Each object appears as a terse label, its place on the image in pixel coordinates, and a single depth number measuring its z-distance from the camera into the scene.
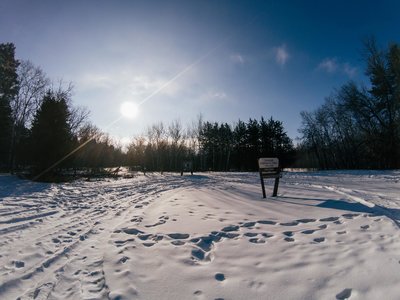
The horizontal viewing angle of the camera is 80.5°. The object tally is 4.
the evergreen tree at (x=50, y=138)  19.61
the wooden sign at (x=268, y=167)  9.92
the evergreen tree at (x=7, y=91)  28.11
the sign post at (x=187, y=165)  33.81
